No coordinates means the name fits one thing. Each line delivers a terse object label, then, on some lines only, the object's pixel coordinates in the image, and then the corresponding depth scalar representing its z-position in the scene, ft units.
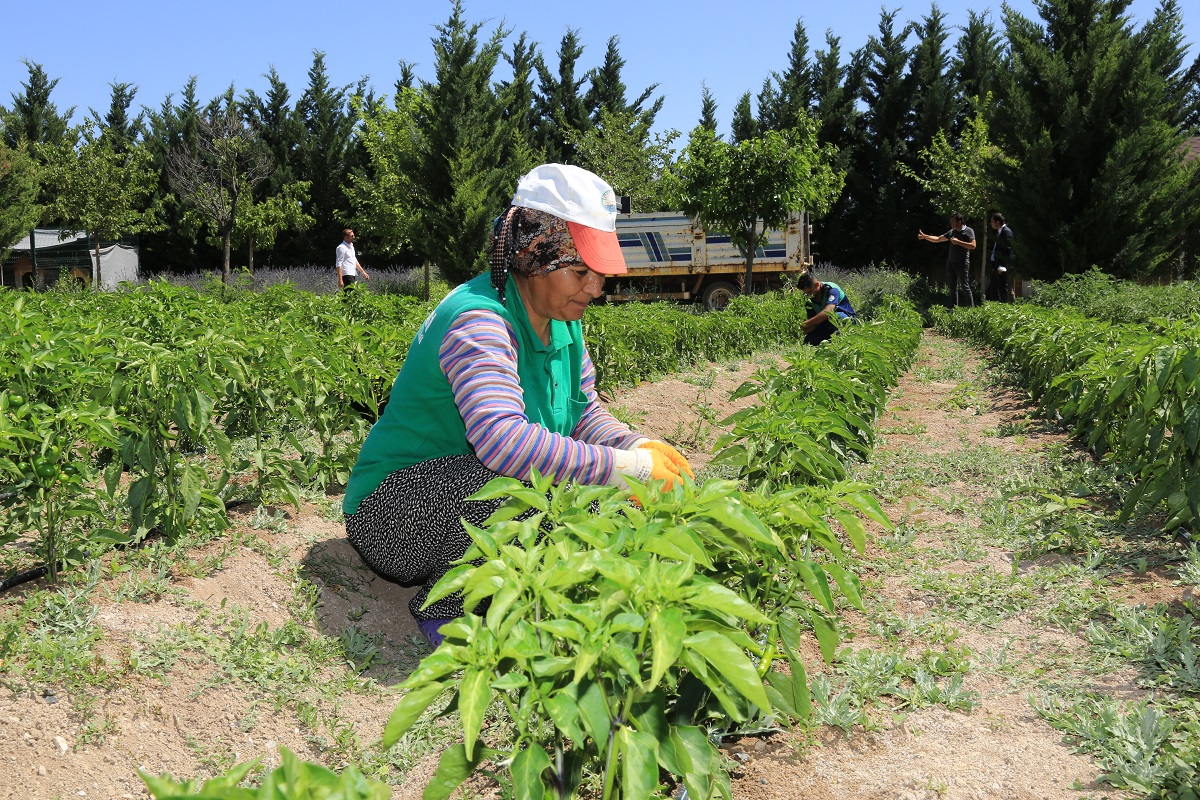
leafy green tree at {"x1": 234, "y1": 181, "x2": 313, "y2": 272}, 84.23
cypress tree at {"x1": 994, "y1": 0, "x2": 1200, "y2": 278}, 55.36
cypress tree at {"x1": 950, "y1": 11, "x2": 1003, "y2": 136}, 98.53
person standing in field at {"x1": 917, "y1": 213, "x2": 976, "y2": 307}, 48.42
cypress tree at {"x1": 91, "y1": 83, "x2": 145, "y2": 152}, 111.55
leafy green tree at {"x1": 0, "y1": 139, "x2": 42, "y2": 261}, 70.90
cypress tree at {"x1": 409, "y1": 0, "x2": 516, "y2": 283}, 66.49
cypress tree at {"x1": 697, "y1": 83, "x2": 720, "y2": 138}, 107.76
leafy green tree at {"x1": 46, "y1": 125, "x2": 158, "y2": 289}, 81.20
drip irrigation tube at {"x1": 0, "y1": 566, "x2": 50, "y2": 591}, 9.35
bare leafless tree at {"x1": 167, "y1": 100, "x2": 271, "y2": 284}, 78.74
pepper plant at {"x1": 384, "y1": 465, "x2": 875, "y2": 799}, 3.99
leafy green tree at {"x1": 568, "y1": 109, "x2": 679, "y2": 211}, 91.50
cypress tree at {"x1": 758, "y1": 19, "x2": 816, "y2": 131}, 102.78
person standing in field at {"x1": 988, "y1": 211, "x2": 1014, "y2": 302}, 47.03
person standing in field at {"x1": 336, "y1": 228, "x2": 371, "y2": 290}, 42.57
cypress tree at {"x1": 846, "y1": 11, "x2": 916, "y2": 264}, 98.37
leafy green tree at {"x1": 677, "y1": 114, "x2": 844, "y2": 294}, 55.72
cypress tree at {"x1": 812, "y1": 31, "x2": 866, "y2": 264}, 101.60
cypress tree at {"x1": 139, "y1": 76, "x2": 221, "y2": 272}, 100.07
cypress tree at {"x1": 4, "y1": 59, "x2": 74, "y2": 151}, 100.30
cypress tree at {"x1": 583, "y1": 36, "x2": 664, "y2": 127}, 112.47
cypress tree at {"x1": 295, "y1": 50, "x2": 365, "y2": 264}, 102.94
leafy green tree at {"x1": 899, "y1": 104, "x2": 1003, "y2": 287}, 74.18
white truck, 65.62
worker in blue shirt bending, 29.01
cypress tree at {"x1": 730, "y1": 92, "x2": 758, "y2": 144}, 104.83
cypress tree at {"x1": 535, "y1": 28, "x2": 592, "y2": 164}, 110.42
